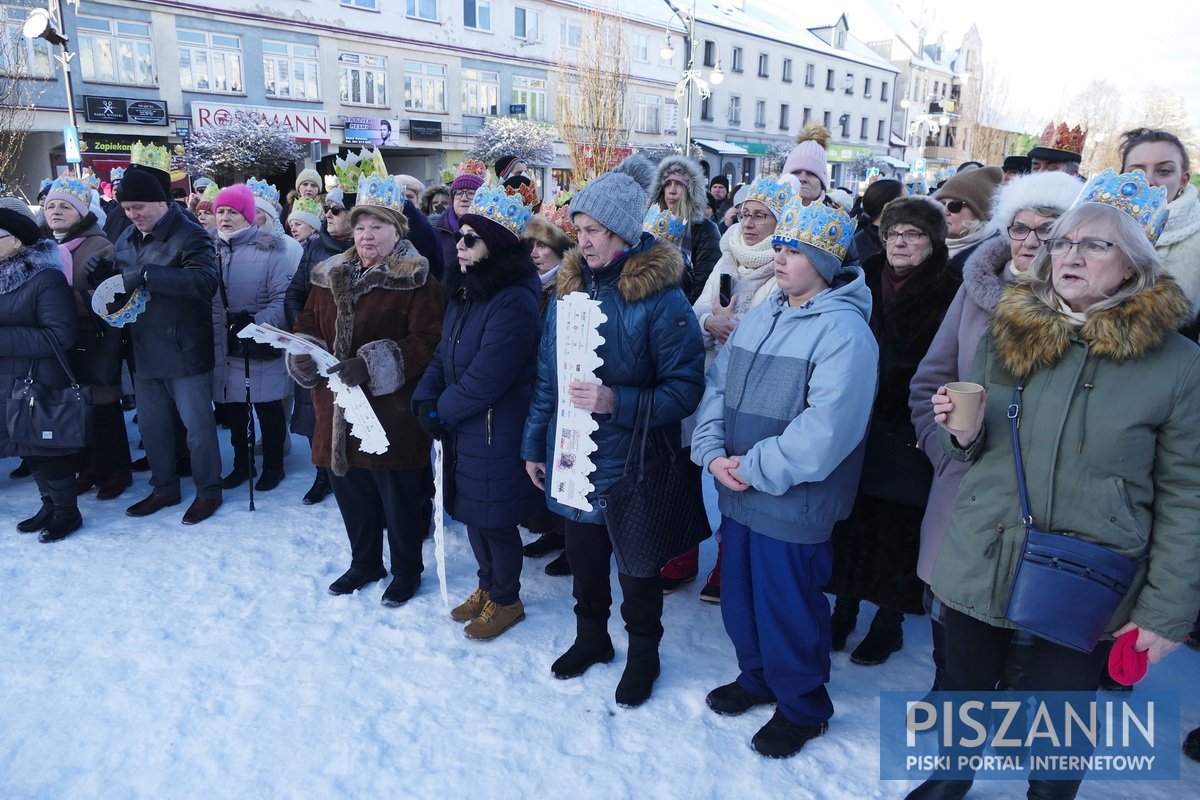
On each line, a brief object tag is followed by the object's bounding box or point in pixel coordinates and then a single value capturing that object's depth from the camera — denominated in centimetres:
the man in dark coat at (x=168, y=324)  439
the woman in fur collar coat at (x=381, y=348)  354
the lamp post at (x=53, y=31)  1012
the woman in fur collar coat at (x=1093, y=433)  189
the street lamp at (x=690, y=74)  1688
